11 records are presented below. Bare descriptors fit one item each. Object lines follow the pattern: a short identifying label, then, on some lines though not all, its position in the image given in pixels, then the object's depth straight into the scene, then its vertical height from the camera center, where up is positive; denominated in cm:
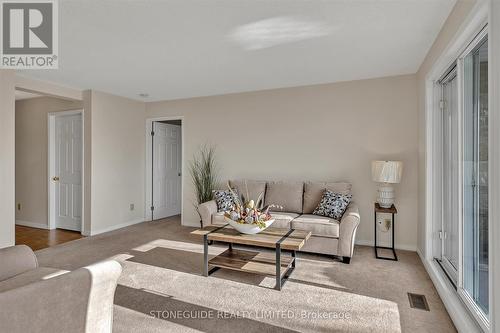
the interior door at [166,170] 596 -12
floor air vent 235 -124
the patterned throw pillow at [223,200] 436 -58
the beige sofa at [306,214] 338 -73
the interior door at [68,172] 502 -13
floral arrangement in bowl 286 -59
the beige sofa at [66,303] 107 -61
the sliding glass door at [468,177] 195 -11
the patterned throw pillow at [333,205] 372 -57
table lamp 354 -16
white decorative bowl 285 -67
